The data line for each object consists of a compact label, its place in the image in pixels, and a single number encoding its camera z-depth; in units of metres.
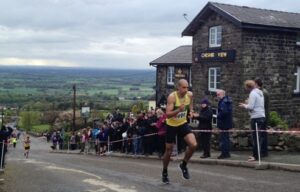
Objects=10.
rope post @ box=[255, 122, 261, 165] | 11.91
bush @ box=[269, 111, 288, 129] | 20.26
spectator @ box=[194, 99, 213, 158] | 14.20
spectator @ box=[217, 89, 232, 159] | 13.15
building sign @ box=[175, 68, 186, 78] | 38.00
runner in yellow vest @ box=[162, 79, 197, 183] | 8.84
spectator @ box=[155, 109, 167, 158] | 16.54
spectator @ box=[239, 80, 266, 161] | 11.88
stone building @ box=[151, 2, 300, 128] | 27.33
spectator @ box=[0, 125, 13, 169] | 13.40
